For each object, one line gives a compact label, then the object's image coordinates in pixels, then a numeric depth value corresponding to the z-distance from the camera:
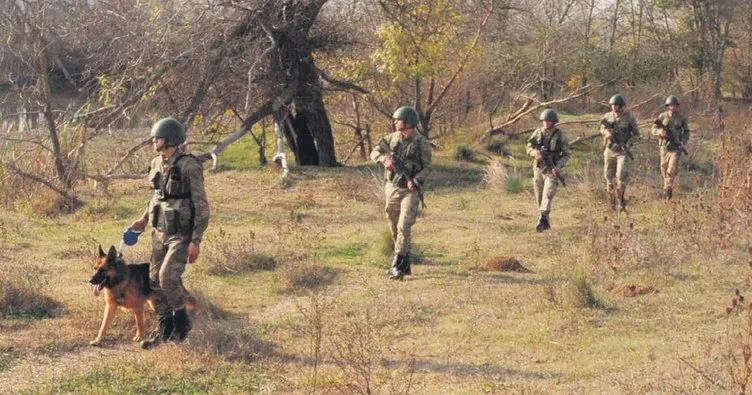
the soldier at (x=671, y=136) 13.50
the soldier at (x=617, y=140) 12.67
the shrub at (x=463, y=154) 18.19
